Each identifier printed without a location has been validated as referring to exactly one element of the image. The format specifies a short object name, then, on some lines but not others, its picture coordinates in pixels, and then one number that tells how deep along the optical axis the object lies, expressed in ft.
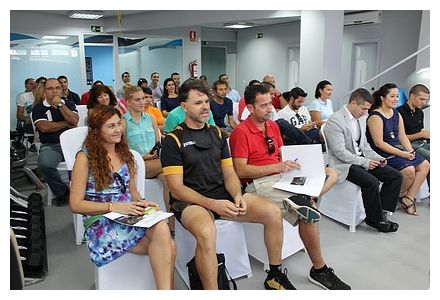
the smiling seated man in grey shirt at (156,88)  27.48
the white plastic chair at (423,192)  13.15
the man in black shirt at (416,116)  13.15
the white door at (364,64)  27.78
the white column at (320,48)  21.16
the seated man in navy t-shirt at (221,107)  16.60
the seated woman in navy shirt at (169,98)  18.88
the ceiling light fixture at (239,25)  33.88
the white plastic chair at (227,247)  7.93
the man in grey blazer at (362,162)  10.79
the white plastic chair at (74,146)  9.51
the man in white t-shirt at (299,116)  15.69
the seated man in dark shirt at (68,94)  21.15
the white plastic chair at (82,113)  14.12
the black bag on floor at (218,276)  6.92
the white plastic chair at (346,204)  10.94
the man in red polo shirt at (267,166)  7.97
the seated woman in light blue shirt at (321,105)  17.13
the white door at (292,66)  34.12
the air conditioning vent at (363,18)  25.48
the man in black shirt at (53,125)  12.77
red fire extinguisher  33.09
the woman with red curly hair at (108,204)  6.69
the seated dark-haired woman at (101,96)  11.41
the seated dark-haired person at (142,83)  22.15
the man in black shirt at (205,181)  7.59
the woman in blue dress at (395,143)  11.78
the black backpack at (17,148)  14.74
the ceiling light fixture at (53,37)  28.45
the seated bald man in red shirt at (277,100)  19.08
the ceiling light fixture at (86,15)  25.73
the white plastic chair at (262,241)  8.71
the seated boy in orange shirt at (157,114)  13.48
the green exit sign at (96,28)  30.09
